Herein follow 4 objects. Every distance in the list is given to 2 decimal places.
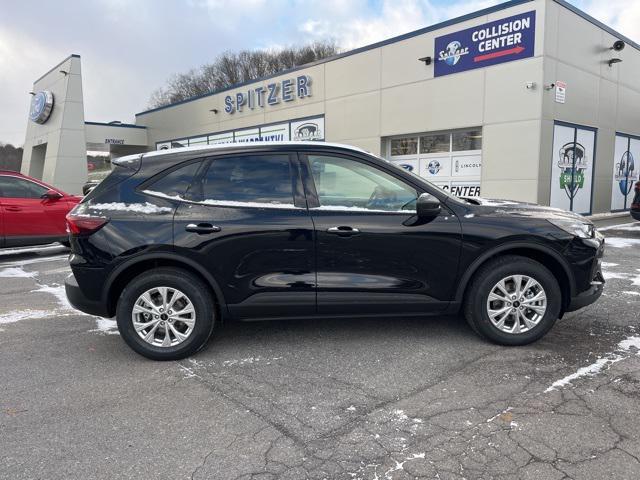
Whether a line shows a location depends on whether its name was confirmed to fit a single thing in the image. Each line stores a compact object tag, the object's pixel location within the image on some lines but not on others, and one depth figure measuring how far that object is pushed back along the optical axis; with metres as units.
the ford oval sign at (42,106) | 27.19
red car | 9.02
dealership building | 13.51
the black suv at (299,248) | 3.97
